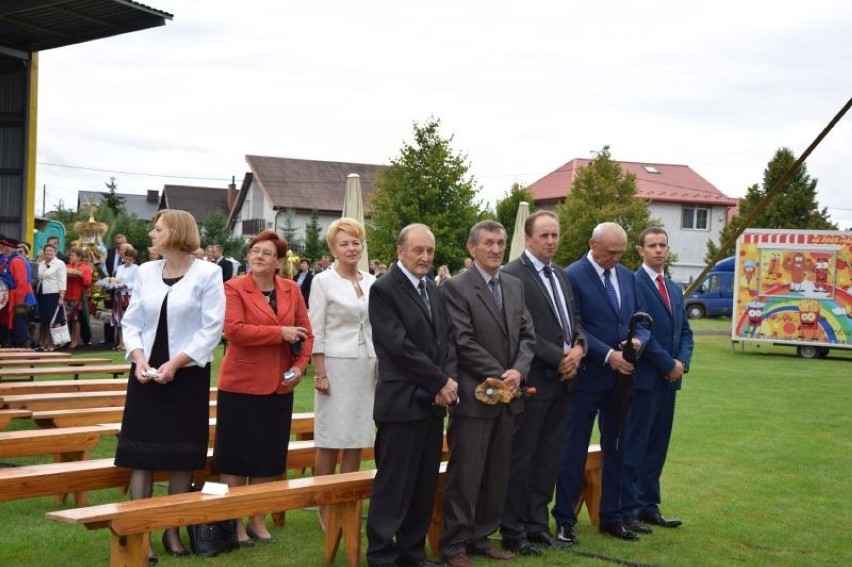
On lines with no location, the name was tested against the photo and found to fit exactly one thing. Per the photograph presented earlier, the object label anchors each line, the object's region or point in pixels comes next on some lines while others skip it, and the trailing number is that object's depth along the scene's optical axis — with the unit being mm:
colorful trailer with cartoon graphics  24719
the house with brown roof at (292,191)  64562
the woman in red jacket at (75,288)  19547
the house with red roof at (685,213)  64062
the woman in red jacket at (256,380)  6555
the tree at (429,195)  42281
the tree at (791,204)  54594
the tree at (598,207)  45219
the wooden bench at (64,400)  8671
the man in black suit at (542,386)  6742
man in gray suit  6242
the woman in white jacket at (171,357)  5914
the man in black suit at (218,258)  19234
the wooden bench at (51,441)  6863
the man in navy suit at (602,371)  7117
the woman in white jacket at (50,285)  18078
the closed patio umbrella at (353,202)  12680
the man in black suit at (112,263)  20625
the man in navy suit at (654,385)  7555
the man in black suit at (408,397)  5945
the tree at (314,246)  48906
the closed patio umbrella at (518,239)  15250
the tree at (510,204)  52125
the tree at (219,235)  45234
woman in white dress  6918
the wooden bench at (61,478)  5539
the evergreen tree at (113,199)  68062
